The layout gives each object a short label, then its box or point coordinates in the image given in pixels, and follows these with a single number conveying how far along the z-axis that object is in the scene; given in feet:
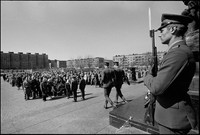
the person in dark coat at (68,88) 30.86
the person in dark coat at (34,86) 35.26
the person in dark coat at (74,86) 26.64
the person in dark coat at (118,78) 20.76
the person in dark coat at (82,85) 28.17
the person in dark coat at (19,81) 54.97
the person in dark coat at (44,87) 30.44
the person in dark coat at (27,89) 32.99
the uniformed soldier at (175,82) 4.54
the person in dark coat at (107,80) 19.17
